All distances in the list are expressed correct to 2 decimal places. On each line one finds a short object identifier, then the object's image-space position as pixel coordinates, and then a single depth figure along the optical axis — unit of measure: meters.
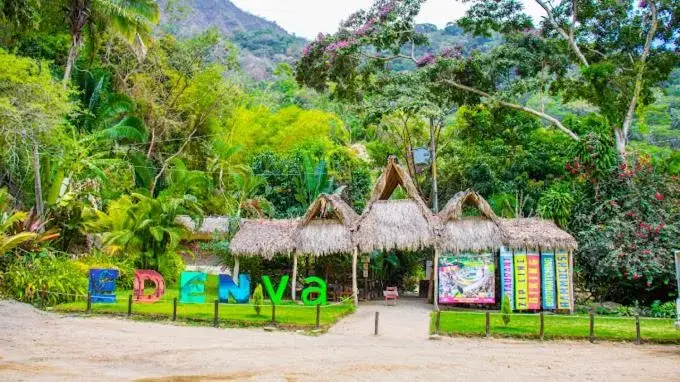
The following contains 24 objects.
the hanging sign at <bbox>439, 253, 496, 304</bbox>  19.55
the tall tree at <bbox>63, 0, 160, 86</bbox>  22.61
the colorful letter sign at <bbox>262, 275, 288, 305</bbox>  17.33
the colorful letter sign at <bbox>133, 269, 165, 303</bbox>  17.69
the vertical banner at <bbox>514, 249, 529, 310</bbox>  19.20
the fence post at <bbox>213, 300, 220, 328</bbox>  14.94
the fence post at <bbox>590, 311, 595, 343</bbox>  14.30
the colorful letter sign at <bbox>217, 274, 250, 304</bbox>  18.61
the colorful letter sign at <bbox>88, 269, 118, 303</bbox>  17.14
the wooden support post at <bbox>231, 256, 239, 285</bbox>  21.08
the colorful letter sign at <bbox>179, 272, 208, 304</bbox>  17.50
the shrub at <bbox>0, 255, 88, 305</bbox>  17.20
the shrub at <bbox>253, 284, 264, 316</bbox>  15.97
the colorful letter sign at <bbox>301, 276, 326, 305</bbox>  17.98
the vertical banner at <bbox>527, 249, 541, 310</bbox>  19.28
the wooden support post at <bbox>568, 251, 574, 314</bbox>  19.19
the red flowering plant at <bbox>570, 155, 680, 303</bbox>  19.52
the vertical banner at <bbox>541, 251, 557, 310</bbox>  19.27
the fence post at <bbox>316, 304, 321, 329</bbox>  14.91
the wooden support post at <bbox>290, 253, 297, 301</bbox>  20.48
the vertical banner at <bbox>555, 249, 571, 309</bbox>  19.27
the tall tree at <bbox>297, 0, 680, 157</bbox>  22.59
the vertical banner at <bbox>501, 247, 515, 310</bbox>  19.23
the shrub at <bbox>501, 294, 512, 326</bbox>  15.24
